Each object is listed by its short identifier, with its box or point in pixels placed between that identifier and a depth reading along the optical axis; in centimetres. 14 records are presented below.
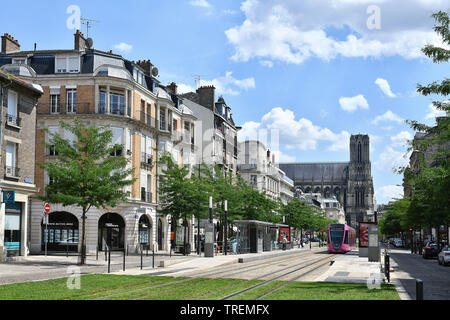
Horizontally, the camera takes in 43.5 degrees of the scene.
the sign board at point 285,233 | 6495
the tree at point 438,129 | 1777
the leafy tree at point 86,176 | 2795
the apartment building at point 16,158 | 2988
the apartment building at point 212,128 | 6650
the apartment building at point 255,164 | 9806
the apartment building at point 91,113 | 4403
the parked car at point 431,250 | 4584
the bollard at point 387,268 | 1892
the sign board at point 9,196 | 2891
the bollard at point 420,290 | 891
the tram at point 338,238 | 5716
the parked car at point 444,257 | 3397
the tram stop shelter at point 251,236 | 4498
